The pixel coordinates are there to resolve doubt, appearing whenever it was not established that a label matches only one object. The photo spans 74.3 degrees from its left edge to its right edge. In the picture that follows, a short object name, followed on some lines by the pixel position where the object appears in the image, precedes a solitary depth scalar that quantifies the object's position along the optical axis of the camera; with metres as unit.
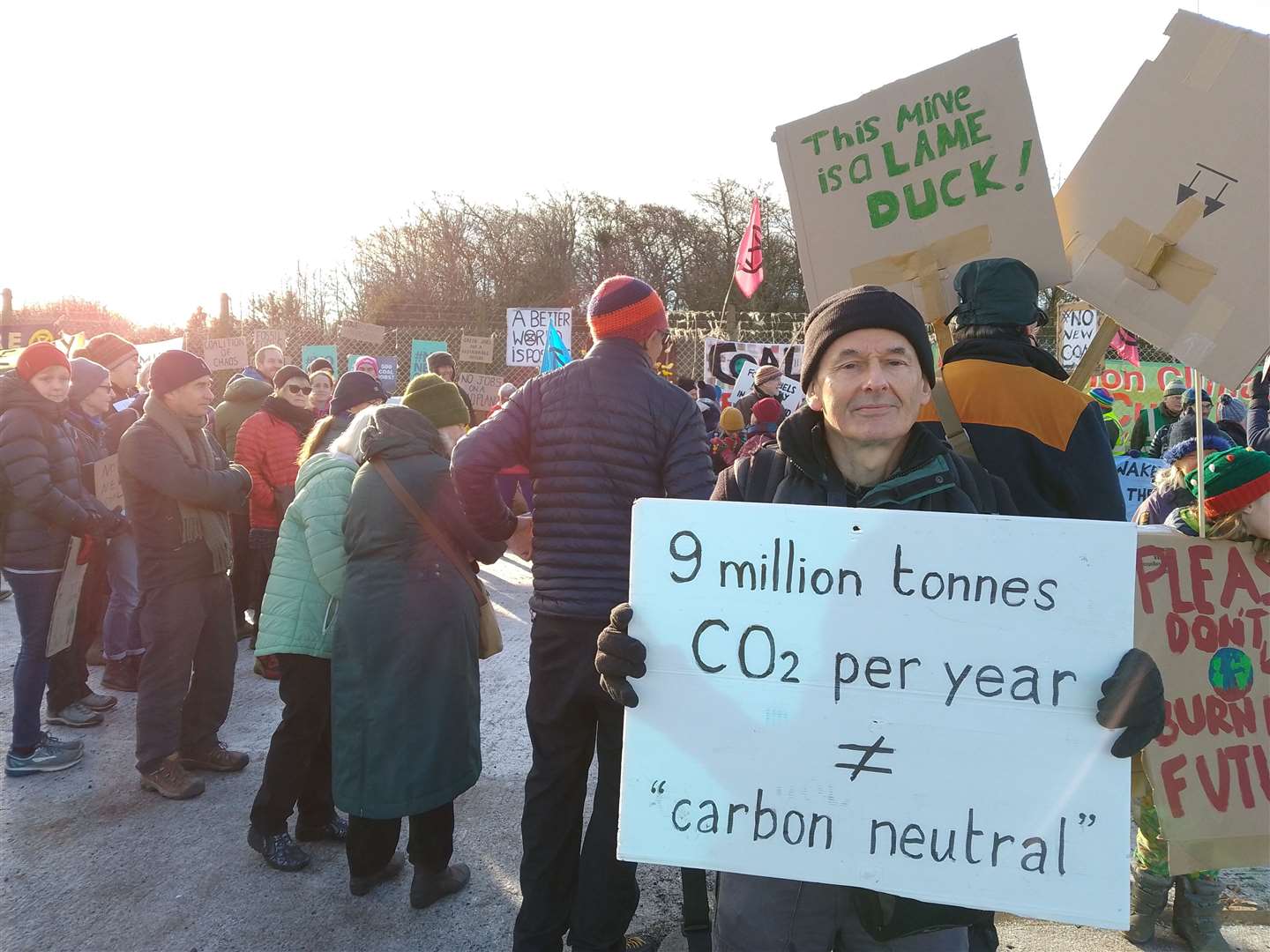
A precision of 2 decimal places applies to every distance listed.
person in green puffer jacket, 3.19
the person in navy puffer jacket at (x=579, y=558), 2.60
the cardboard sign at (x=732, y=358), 11.55
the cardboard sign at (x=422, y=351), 12.85
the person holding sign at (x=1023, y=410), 2.03
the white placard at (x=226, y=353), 10.39
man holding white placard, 1.58
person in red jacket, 5.44
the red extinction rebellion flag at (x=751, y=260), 11.16
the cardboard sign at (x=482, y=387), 10.65
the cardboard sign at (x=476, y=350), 12.55
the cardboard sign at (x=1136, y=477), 5.99
